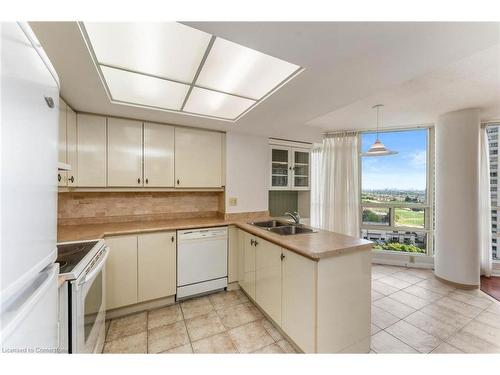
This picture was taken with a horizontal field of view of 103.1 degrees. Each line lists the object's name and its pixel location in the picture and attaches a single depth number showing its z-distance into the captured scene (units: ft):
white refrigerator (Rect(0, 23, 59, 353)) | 1.47
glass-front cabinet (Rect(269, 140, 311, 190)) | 11.08
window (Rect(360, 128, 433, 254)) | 11.39
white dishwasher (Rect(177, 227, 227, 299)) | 7.71
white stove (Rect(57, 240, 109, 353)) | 3.47
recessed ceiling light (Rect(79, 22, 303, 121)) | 3.51
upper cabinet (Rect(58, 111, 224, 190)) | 6.88
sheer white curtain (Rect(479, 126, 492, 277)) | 9.95
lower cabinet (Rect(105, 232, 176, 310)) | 6.64
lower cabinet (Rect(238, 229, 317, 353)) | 4.78
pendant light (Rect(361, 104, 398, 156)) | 7.88
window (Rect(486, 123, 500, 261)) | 10.13
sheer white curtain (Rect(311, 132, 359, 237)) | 12.09
